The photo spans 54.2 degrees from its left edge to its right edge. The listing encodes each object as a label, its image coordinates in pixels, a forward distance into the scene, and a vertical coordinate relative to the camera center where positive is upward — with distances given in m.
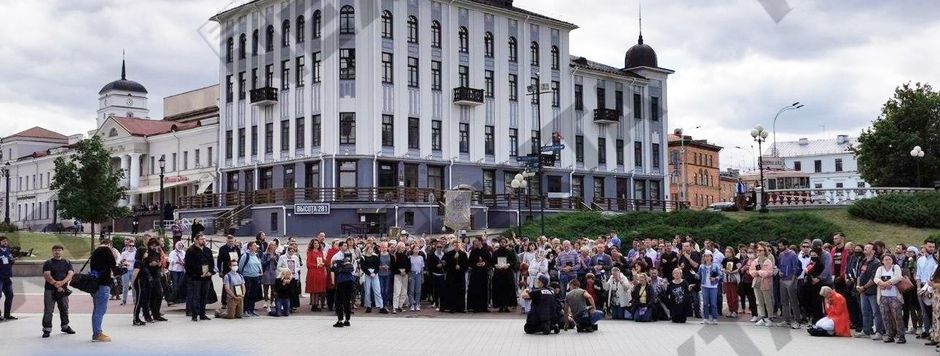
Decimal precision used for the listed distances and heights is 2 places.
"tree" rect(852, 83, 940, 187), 66.81 +6.06
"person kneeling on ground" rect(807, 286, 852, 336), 17.41 -1.82
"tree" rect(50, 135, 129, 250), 43.00 +2.43
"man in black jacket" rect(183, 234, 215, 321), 19.45 -0.86
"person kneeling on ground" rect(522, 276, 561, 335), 17.48 -1.58
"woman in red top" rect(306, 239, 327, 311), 21.58 -0.91
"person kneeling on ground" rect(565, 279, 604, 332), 18.03 -1.62
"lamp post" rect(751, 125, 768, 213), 43.69 +4.27
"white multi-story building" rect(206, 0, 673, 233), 52.06 +7.47
